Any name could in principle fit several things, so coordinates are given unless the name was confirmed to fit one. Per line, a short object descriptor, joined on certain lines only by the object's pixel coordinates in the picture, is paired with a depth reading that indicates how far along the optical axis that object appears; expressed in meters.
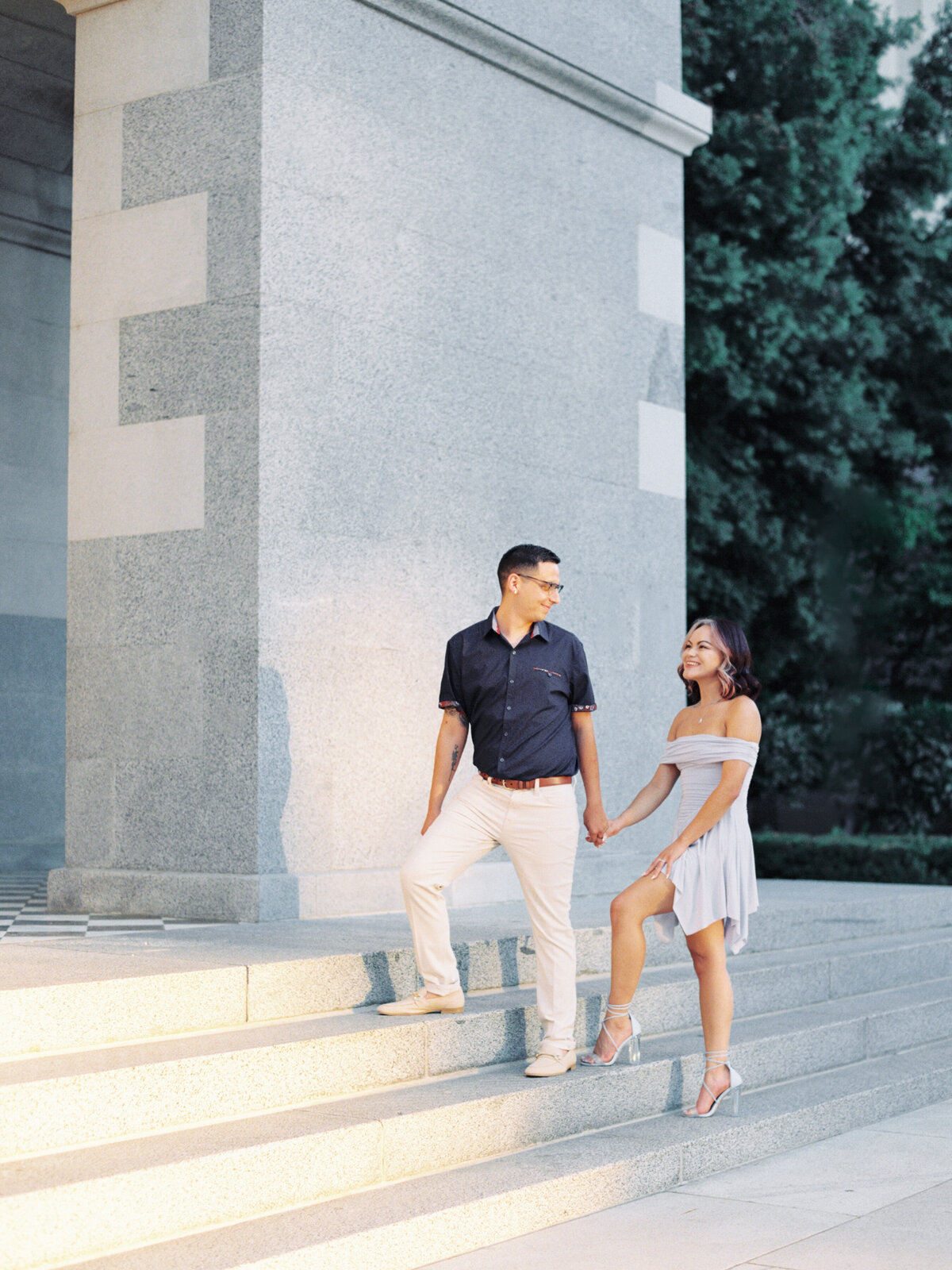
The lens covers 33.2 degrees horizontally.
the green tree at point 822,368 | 18.09
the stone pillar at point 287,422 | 8.53
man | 6.05
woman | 6.12
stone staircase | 4.50
